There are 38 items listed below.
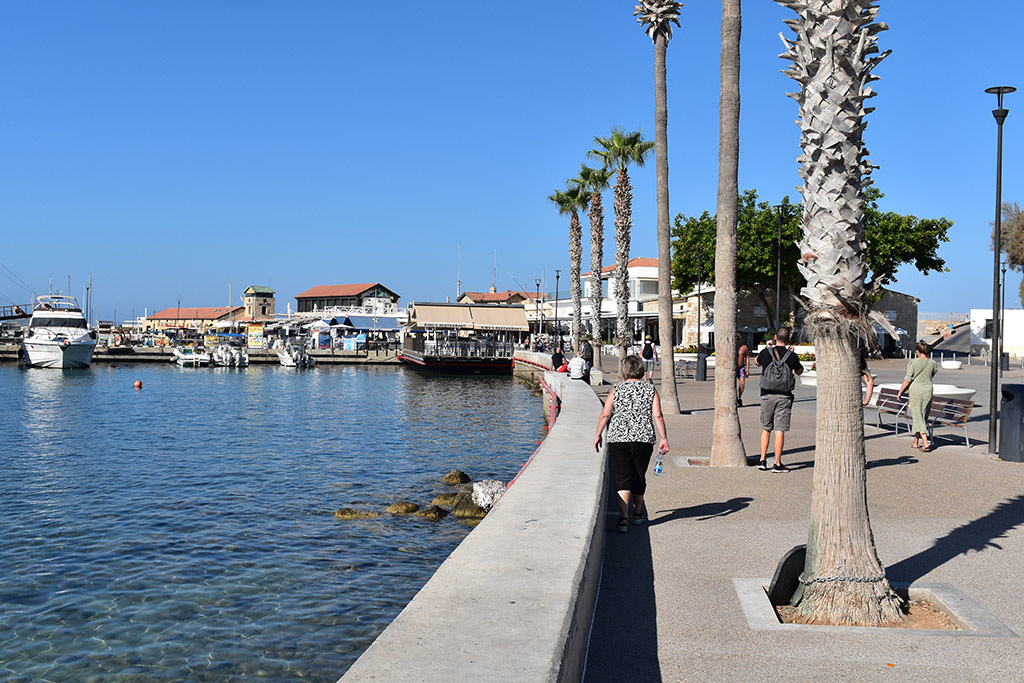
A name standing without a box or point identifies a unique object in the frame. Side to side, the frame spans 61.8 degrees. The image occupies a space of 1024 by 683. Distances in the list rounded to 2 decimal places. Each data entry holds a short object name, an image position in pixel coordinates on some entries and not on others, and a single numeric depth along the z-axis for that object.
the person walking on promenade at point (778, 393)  11.26
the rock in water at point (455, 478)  16.21
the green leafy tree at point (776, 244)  55.69
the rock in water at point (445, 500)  14.21
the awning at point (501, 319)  64.65
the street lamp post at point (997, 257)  12.81
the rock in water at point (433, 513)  13.02
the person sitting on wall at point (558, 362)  30.64
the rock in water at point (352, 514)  13.20
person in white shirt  24.22
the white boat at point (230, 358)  70.19
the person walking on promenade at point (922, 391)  13.24
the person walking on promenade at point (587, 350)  31.69
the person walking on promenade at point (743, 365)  17.22
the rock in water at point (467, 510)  13.12
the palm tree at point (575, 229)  46.19
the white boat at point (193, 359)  70.56
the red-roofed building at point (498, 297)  128.27
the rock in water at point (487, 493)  13.21
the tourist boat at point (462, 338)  57.09
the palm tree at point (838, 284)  5.58
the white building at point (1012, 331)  60.12
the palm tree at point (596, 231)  40.94
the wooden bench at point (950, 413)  13.80
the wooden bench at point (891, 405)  15.09
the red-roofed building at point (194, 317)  164.84
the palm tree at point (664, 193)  19.53
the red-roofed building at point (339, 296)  145.29
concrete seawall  3.41
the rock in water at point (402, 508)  13.38
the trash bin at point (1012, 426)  11.85
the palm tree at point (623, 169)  34.81
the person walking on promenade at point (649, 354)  30.12
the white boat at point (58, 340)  58.50
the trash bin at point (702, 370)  32.73
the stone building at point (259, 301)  163.00
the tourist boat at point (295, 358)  69.25
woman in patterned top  7.72
